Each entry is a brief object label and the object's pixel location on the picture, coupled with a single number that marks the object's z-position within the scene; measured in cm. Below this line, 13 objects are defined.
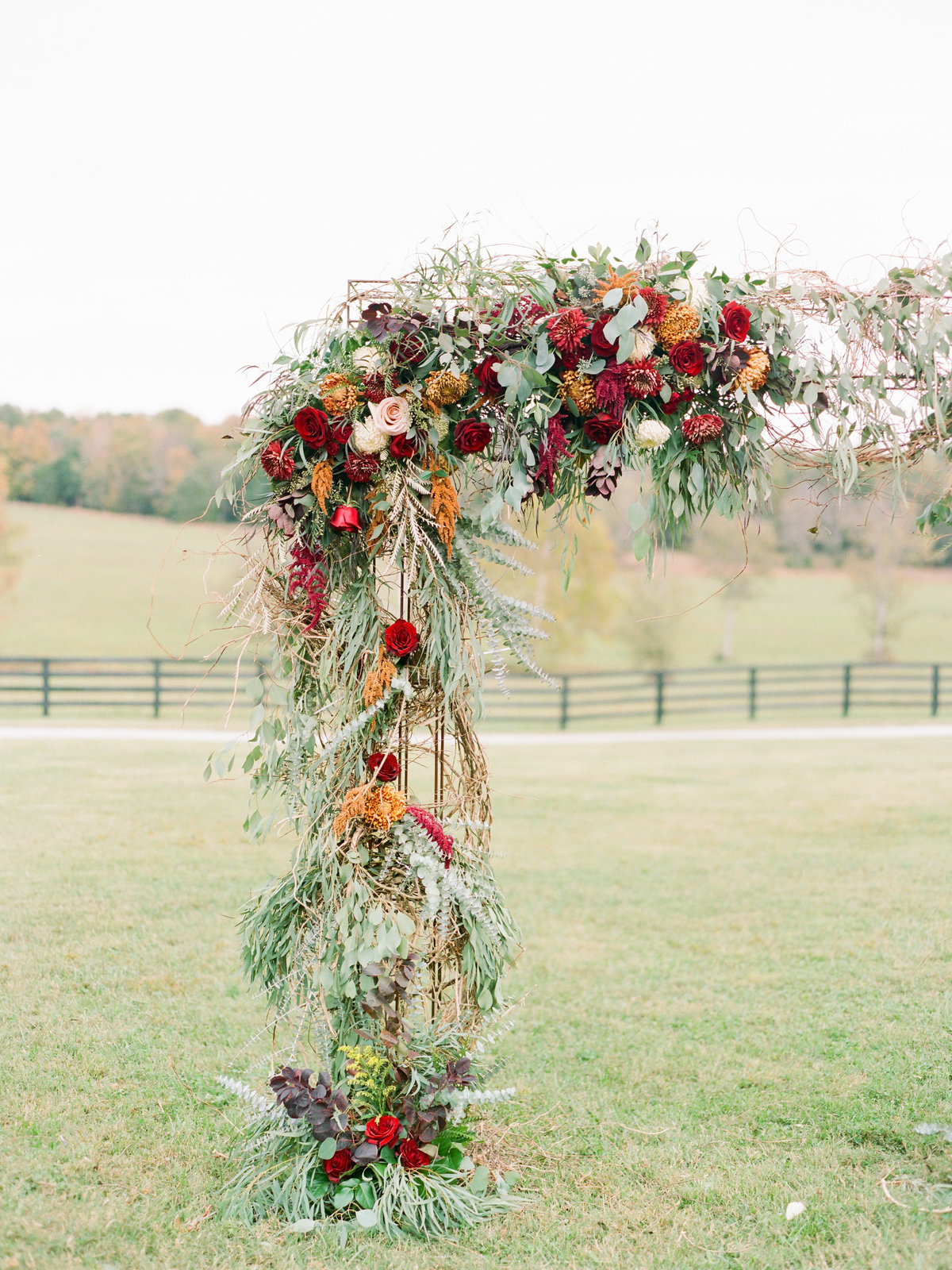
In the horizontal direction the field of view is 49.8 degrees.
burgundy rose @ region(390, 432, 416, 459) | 324
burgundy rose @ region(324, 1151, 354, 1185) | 322
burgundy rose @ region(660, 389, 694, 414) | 321
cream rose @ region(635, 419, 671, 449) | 313
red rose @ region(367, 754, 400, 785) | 331
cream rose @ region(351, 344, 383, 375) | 326
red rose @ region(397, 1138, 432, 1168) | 324
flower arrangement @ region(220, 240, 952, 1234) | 319
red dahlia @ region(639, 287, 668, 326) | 315
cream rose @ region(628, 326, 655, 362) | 316
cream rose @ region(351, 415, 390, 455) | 321
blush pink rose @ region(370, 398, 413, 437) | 319
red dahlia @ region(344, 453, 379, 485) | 327
